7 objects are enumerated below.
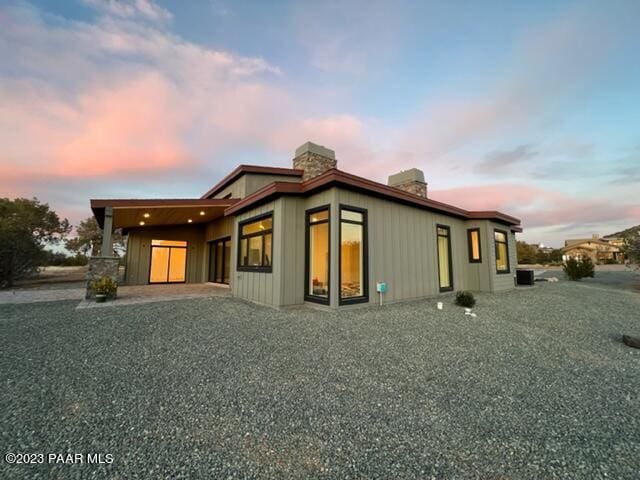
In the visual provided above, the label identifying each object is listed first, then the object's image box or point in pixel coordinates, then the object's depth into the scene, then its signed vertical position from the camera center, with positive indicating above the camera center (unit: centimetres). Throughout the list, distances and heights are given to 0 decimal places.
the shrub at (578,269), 1260 -33
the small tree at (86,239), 2302 +218
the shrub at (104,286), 691 -68
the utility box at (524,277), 1062 -63
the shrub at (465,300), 598 -90
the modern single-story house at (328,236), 583 +80
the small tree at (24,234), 1058 +189
